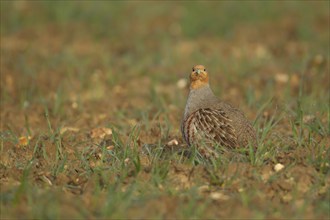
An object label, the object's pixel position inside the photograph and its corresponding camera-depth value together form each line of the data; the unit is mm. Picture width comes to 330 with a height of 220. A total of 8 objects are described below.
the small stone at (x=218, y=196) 8414
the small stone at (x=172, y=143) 11031
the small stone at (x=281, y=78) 15859
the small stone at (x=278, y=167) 9070
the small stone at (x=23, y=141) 10977
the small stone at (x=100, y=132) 11883
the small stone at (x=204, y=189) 8730
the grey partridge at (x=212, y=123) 9965
